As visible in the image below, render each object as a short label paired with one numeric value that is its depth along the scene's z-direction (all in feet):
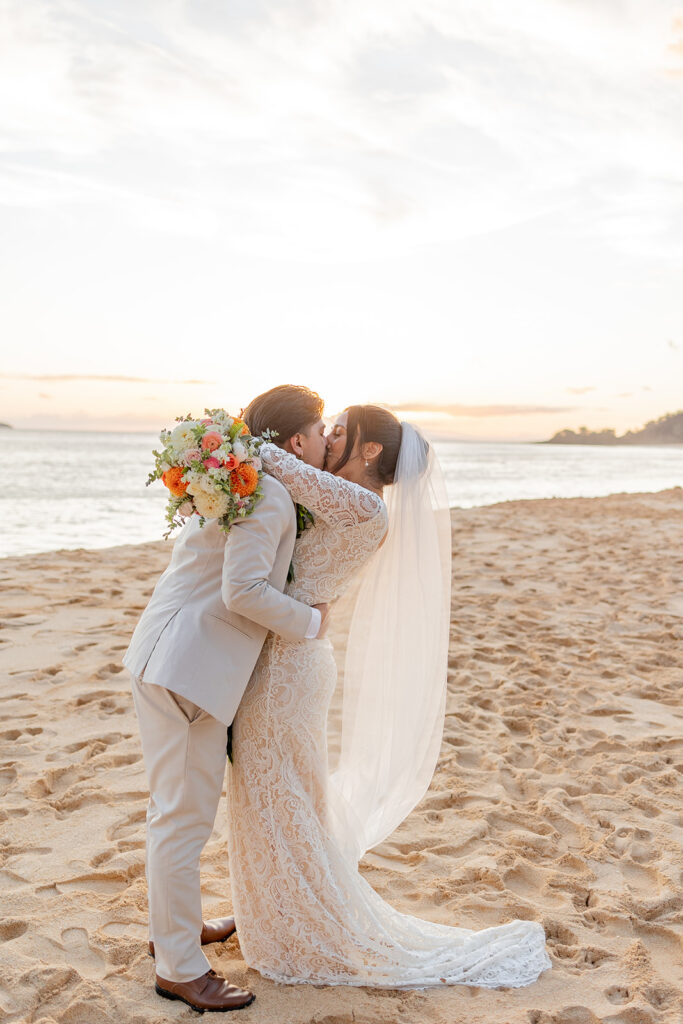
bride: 9.27
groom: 8.41
